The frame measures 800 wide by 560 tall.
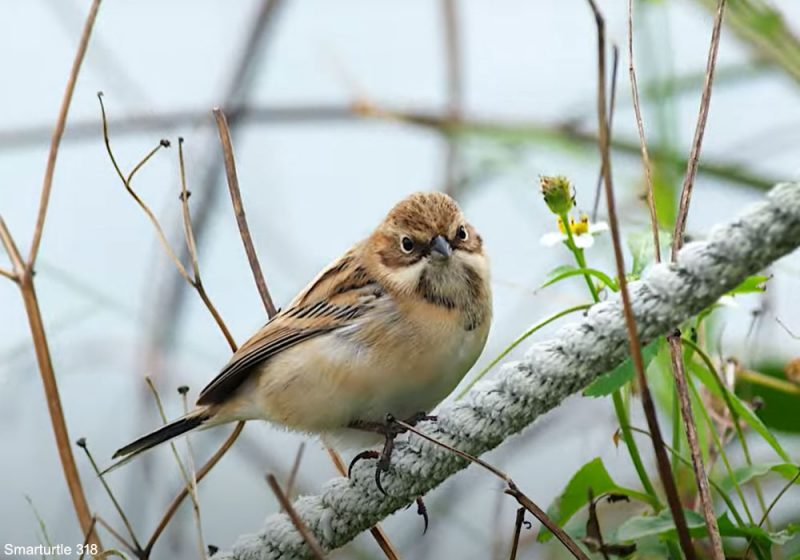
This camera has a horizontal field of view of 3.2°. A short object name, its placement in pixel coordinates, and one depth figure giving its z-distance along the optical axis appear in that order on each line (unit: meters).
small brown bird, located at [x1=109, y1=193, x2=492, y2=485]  3.65
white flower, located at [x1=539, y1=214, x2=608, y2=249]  3.59
